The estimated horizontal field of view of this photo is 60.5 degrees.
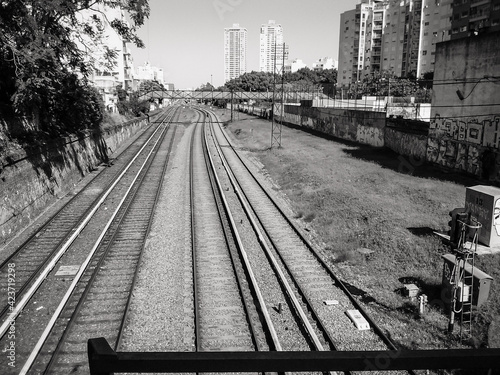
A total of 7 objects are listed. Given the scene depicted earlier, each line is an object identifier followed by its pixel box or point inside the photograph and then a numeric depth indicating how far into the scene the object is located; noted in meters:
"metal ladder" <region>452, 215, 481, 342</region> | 8.94
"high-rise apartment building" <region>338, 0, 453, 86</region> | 88.56
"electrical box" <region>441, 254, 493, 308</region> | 9.55
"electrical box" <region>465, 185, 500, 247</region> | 12.60
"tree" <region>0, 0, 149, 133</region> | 16.80
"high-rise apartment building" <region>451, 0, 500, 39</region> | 64.44
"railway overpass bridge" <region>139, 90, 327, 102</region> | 69.06
